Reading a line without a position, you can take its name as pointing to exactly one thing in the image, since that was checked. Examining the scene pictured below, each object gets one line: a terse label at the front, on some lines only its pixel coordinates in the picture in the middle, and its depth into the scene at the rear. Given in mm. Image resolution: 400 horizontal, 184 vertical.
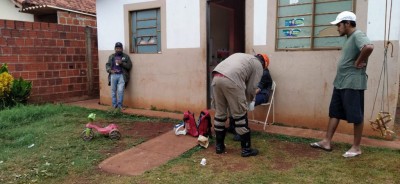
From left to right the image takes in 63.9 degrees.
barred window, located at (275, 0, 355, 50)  4980
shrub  7033
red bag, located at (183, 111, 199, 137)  4977
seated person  5295
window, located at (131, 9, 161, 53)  7020
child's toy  4852
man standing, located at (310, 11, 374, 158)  3877
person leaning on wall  7219
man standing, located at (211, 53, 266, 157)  3963
